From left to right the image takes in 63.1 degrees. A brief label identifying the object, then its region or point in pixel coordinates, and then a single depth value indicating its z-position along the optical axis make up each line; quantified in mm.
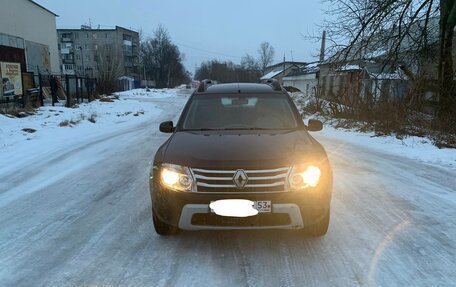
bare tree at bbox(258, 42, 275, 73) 130000
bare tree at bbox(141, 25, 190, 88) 97375
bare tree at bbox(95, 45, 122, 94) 32344
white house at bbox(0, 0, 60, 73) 25812
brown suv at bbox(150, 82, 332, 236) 3387
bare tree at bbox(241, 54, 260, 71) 121750
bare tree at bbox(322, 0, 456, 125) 12555
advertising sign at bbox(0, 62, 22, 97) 16219
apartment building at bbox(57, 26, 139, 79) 95462
